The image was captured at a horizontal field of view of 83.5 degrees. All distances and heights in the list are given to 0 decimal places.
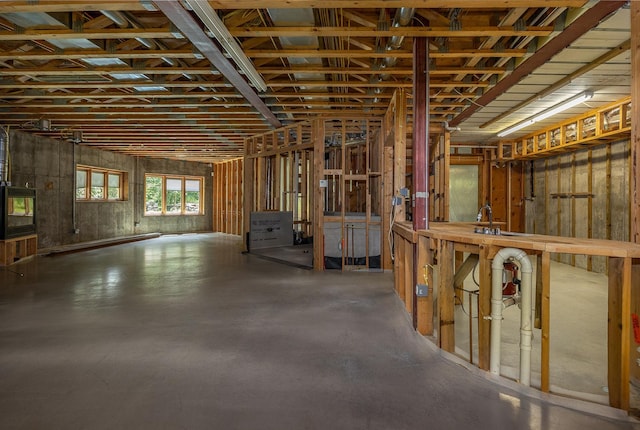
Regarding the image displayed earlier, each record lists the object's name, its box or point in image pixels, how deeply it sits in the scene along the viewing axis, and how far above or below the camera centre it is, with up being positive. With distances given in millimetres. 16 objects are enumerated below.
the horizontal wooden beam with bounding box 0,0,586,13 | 3035 +1761
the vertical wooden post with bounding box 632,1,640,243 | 2273 +539
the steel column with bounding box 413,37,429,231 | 3312 +629
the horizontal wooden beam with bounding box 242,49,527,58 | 4031 +1772
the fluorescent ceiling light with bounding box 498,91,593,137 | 5119 +1603
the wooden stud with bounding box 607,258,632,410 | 2039 -707
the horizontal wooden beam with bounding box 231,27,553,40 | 3504 +1763
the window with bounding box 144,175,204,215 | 13227 +542
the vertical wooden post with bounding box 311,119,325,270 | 6484 +41
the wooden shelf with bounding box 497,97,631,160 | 5418 +1377
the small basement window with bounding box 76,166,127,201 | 10539 +781
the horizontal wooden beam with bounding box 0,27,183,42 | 3609 +1782
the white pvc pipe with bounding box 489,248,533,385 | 2264 -655
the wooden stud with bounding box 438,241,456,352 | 2824 -694
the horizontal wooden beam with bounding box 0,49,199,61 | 4160 +1807
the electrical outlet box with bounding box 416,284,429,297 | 3176 -715
